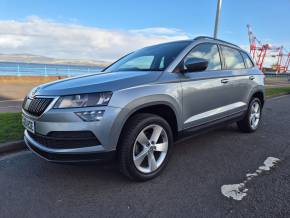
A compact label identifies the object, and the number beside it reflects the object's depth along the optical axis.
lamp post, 9.91
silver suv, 2.62
